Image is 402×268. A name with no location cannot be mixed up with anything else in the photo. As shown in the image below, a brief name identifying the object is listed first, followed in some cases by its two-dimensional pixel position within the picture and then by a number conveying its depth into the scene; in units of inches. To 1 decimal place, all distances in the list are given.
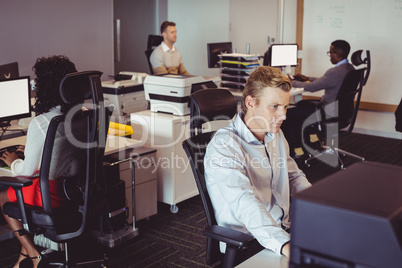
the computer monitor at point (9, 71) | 139.0
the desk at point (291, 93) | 183.8
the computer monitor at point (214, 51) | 220.2
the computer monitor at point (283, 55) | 218.8
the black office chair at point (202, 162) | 65.9
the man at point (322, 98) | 189.2
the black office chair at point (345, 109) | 174.2
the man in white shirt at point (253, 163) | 66.0
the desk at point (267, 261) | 53.4
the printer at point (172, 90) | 141.4
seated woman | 93.9
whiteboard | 226.4
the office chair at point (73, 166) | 87.2
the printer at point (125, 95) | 159.2
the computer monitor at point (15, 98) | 126.2
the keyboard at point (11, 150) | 105.7
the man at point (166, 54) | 225.1
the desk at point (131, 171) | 123.5
